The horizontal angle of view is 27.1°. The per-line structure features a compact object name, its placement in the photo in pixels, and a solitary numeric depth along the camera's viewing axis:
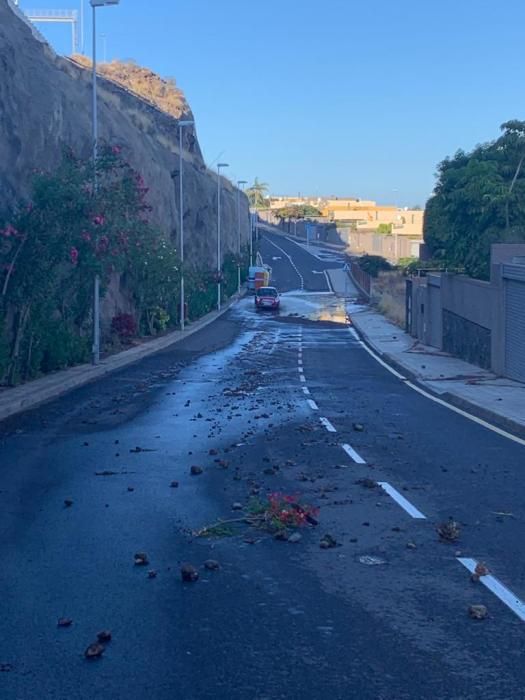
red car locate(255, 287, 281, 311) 72.00
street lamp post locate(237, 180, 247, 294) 95.55
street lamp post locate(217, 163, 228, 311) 69.69
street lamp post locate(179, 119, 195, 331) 50.75
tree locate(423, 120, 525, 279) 42.81
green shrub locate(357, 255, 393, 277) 93.88
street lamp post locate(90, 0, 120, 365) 29.68
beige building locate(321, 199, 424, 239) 148.24
